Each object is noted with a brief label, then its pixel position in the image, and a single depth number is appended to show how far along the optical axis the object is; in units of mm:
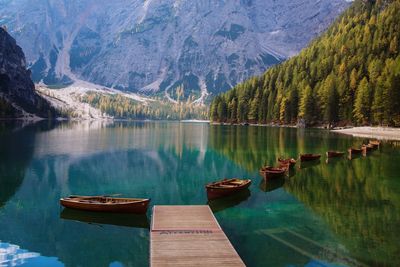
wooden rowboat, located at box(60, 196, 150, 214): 31203
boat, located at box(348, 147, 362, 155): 70538
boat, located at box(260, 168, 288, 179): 46812
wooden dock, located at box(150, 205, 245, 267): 19953
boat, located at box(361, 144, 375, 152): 73800
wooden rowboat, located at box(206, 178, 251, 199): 37150
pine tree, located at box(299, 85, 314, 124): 169750
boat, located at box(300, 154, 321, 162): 63819
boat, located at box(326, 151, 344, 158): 68875
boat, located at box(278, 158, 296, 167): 55103
